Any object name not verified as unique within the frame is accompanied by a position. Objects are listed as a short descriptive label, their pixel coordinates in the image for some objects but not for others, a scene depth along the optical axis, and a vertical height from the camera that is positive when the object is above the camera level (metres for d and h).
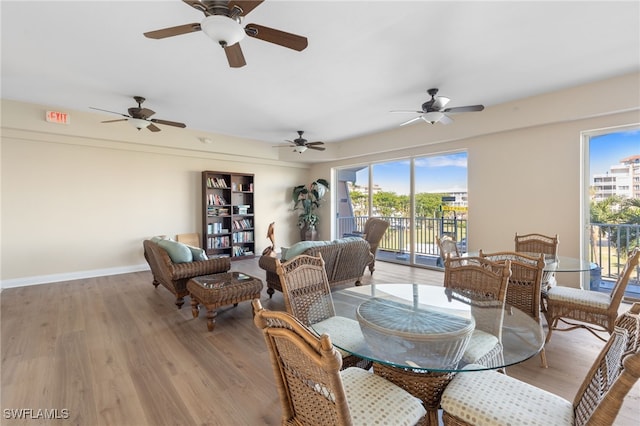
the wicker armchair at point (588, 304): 2.26 -0.83
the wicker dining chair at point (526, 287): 2.25 -0.65
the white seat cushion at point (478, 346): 1.40 -0.72
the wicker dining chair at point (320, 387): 0.89 -0.69
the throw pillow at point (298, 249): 3.68 -0.52
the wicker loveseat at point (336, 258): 3.76 -0.71
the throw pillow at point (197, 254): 3.82 -0.60
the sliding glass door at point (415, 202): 5.72 +0.15
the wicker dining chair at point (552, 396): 0.87 -0.82
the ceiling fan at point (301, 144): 5.93 +1.35
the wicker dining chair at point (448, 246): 3.52 -0.48
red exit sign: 4.62 +1.54
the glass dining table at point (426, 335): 1.36 -0.69
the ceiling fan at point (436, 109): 3.77 +1.35
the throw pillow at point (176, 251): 3.60 -0.53
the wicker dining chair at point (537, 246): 3.39 -0.49
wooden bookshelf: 6.53 -0.13
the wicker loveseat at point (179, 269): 3.49 -0.75
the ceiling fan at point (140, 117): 4.08 +1.35
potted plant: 7.96 +0.17
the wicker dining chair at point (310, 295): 1.86 -0.62
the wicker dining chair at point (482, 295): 1.43 -0.65
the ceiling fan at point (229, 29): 1.90 +1.30
